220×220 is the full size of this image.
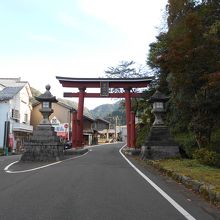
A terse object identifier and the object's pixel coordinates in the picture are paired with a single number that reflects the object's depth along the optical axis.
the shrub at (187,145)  14.51
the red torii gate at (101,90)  20.29
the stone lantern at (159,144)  13.95
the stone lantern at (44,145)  14.50
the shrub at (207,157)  11.16
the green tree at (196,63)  11.72
